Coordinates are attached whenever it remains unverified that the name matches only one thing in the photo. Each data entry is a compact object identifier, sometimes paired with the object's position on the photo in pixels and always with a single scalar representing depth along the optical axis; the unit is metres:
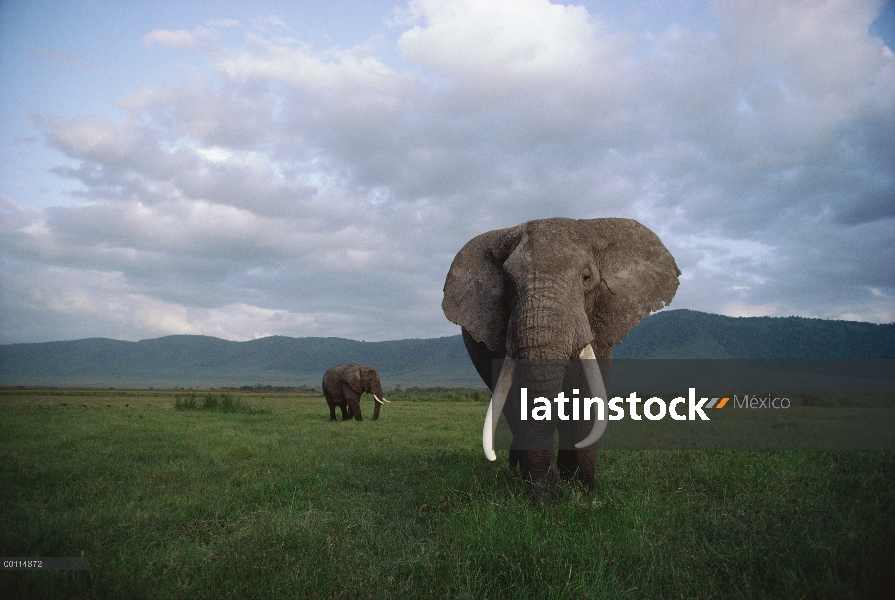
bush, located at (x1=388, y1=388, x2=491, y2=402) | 44.69
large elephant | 6.69
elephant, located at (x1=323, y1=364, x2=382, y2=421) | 25.27
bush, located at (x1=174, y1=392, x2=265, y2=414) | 24.42
